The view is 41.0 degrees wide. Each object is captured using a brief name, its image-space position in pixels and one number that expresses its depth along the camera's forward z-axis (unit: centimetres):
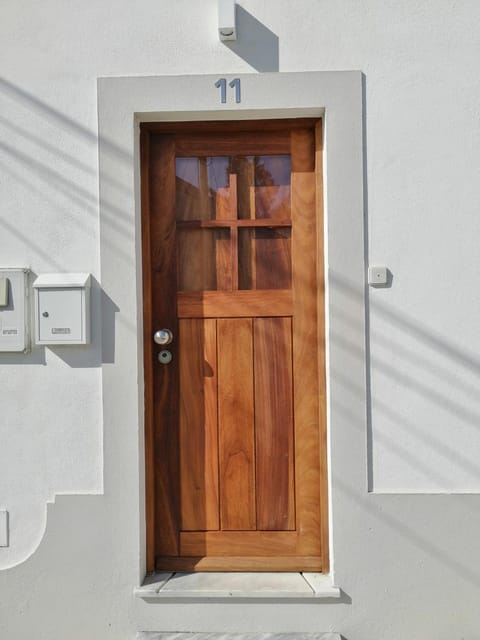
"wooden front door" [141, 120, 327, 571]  314
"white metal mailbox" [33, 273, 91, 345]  295
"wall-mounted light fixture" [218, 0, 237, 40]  290
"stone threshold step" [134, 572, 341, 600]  292
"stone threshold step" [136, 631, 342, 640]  291
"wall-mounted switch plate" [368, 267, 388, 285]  296
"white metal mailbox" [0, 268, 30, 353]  303
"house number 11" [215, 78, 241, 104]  298
